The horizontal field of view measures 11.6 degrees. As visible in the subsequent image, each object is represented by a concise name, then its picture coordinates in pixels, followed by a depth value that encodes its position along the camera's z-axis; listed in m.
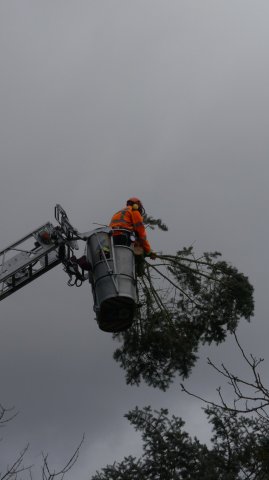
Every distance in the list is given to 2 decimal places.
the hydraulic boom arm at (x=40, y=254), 17.49
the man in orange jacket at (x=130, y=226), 16.88
